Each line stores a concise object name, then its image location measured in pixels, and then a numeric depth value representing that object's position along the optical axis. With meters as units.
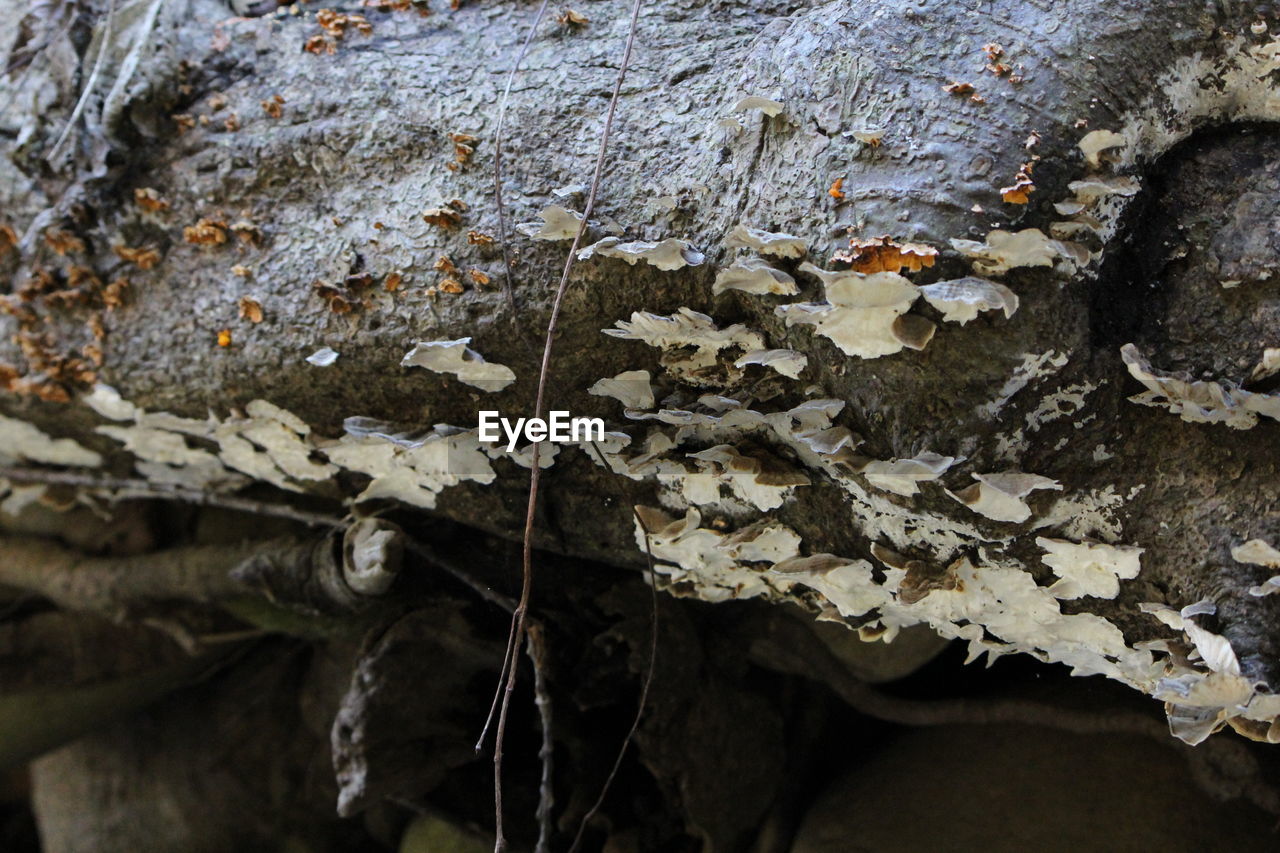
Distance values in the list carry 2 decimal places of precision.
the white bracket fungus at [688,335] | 1.20
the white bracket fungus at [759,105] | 1.19
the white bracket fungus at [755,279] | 1.17
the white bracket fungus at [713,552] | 1.26
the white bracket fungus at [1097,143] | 1.17
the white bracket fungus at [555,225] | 1.21
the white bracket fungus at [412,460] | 1.27
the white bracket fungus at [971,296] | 1.15
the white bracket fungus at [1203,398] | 1.16
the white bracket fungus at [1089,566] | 1.19
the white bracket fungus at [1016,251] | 1.15
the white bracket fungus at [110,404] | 1.34
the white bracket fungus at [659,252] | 1.19
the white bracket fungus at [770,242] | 1.17
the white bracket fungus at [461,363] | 1.23
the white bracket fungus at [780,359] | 1.19
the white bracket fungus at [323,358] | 1.27
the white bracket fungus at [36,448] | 1.40
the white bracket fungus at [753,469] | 1.22
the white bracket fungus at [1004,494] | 1.17
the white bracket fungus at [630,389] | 1.23
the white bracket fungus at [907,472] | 1.17
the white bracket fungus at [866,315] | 1.15
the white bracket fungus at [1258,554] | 1.16
